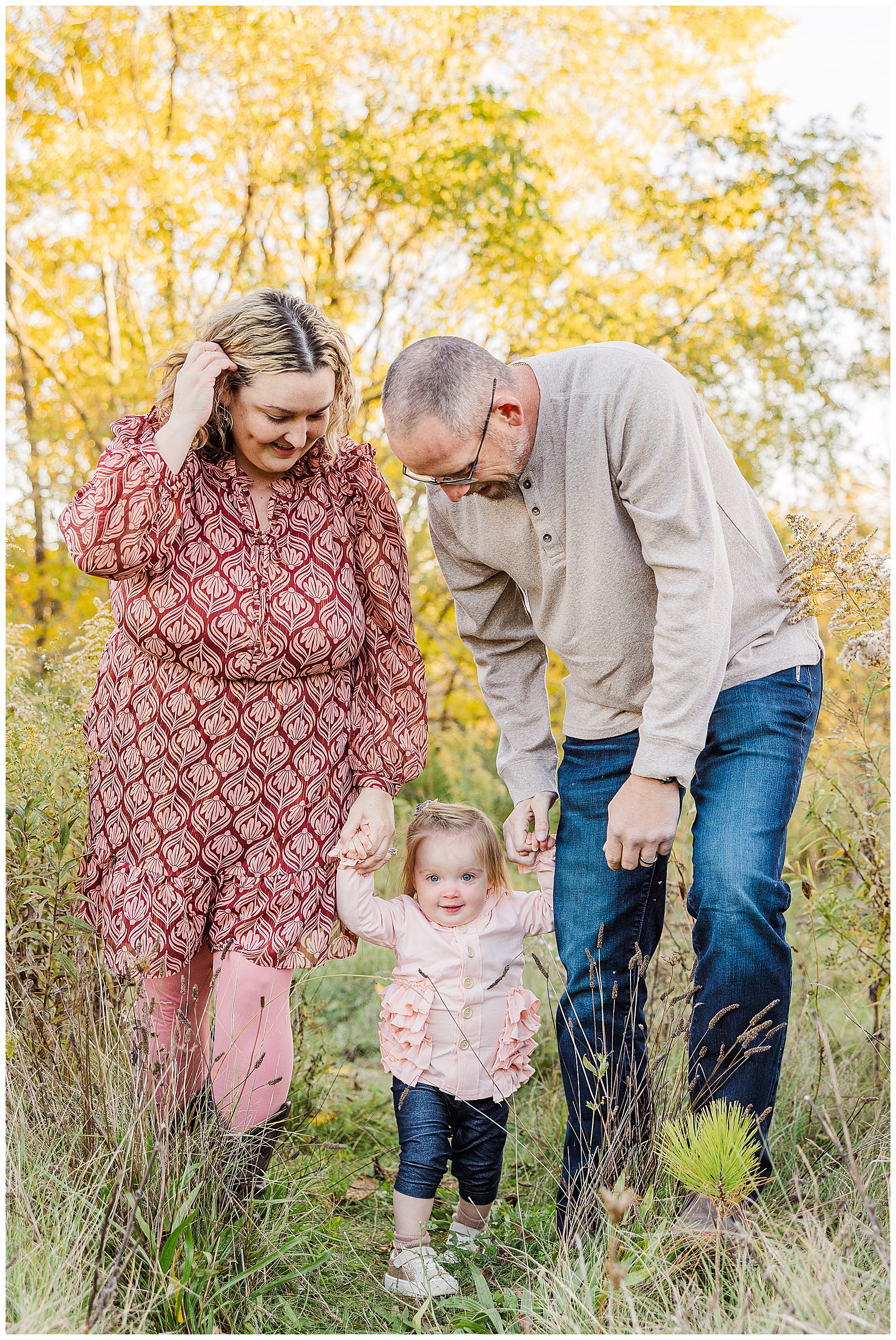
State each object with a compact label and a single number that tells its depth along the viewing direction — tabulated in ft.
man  7.11
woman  7.70
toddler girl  8.42
